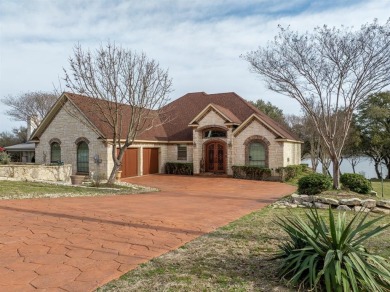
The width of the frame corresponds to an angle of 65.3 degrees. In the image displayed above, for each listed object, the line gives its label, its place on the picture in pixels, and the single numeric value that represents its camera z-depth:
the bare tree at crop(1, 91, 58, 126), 44.38
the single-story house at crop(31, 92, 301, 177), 22.86
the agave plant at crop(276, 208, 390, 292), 4.06
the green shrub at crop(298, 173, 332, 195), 13.19
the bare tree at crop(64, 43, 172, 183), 17.89
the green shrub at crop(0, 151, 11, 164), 21.22
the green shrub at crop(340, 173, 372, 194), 13.53
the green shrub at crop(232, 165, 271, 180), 23.17
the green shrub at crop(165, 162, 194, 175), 26.61
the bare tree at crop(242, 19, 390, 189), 13.68
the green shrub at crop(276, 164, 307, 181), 22.77
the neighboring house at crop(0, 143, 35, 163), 30.70
